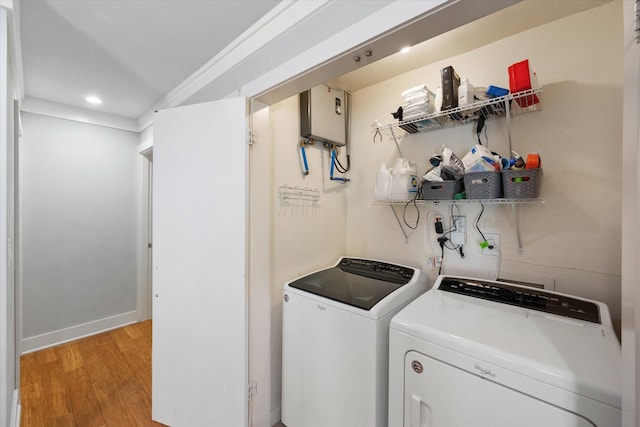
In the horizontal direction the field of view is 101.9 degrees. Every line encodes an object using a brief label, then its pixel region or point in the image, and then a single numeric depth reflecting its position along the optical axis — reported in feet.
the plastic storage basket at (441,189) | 5.12
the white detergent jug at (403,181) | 5.68
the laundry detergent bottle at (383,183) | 5.92
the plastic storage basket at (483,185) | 4.57
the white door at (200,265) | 4.98
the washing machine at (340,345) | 4.22
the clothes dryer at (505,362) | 2.68
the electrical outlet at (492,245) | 5.26
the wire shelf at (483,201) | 4.53
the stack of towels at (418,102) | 5.30
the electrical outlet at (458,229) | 5.65
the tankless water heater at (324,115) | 6.06
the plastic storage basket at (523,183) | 4.24
